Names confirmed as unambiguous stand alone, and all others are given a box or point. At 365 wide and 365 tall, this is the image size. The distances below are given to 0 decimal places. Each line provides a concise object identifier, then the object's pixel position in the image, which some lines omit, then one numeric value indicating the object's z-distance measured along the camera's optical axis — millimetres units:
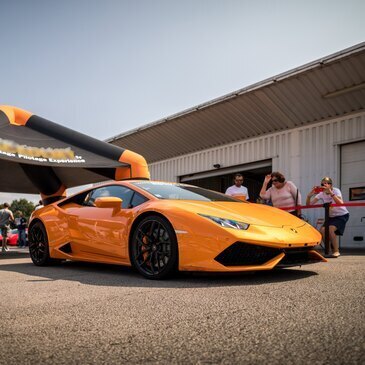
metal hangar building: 11016
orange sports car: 4082
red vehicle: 22266
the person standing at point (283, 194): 7766
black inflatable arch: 9578
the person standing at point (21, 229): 17547
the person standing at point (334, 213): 7461
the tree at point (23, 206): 131625
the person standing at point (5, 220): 13414
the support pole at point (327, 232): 7414
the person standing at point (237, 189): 9070
